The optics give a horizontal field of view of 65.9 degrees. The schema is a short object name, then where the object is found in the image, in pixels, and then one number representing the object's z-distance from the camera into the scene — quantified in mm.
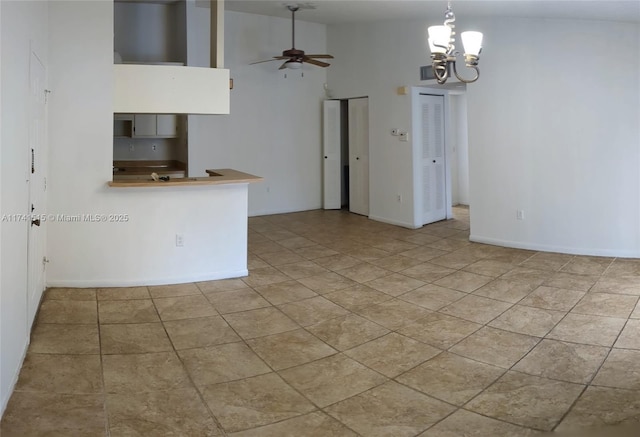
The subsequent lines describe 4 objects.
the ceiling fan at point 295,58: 7074
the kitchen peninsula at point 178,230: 4359
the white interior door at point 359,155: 8156
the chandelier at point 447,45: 3402
